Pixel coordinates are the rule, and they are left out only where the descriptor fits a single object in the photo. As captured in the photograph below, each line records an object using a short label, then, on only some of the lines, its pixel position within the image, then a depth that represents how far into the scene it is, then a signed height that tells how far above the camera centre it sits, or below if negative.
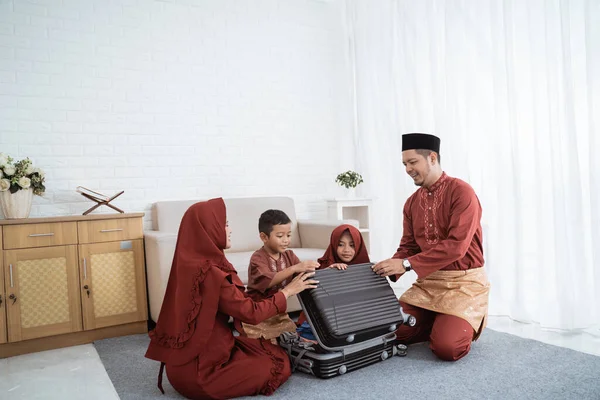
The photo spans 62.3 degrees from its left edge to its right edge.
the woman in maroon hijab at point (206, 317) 2.10 -0.49
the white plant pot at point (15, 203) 3.15 +0.05
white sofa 3.22 -0.27
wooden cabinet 3.06 -0.47
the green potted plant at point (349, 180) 4.48 +0.14
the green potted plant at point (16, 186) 3.15 +0.16
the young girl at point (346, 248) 2.87 -0.31
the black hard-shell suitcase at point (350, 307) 2.29 -0.54
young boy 2.64 -0.37
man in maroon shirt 2.60 -0.37
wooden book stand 3.57 +0.08
